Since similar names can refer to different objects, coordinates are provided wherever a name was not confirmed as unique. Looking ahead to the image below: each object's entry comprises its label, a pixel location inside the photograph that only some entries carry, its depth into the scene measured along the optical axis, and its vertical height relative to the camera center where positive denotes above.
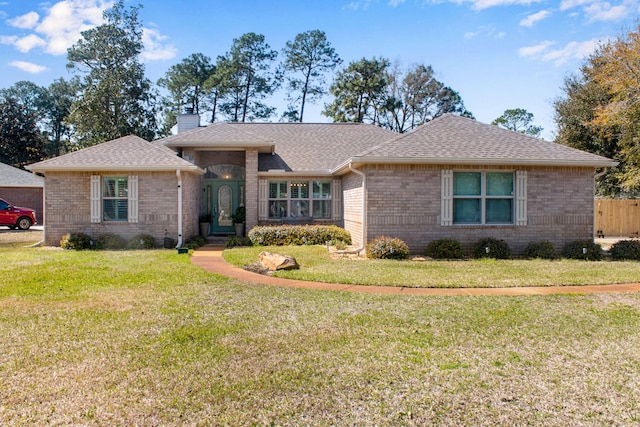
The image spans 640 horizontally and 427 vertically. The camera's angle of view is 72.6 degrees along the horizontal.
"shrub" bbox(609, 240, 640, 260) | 11.70 -1.13
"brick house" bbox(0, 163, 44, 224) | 26.14 +1.17
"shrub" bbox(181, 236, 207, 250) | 13.69 -1.09
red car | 21.45 -0.37
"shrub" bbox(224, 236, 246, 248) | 14.25 -1.09
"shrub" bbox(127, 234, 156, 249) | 13.58 -1.03
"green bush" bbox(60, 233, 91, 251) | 13.28 -1.00
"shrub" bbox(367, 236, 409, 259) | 11.09 -1.03
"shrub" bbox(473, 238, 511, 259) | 11.54 -1.07
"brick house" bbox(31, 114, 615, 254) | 11.80 +0.75
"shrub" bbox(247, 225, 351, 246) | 14.18 -0.88
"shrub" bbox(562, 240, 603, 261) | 11.70 -1.15
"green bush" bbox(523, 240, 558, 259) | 11.70 -1.14
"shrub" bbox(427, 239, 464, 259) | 11.39 -1.06
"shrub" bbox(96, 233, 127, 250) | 13.49 -1.02
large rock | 9.43 -1.17
